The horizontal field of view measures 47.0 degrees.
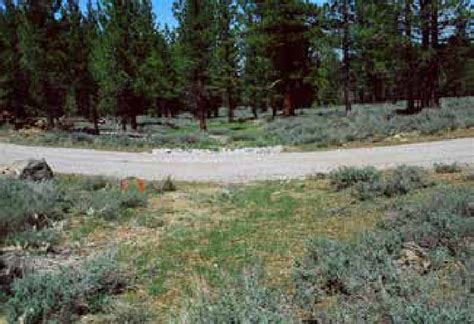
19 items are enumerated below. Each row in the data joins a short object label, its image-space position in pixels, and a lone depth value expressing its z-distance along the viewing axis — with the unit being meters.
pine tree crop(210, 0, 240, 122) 40.36
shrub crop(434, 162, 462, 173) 11.52
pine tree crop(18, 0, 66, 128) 28.66
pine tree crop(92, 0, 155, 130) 31.62
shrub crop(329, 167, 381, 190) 10.98
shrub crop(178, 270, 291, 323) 4.18
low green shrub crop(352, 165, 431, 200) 9.80
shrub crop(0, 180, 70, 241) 8.34
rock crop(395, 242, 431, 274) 5.88
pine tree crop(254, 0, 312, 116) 33.72
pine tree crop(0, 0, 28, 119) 36.66
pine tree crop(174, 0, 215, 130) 33.72
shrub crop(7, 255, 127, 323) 5.29
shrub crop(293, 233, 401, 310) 5.37
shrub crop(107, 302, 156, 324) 5.18
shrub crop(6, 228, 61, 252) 7.61
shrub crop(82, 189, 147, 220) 9.57
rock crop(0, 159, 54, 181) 12.18
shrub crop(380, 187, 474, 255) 6.43
